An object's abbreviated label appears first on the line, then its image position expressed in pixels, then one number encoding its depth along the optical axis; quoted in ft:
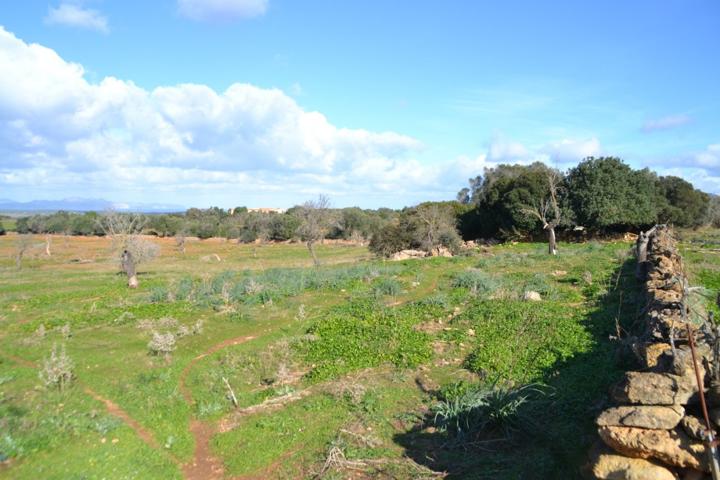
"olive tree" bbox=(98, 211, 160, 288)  96.37
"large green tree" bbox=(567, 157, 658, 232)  117.70
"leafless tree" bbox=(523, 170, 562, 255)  106.22
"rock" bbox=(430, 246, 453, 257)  116.98
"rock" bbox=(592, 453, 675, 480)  14.43
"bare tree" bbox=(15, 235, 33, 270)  124.36
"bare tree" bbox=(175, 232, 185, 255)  189.06
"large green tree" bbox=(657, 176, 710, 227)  136.67
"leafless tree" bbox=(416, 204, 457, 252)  120.13
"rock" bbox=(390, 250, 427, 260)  114.96
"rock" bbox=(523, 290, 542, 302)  50.73
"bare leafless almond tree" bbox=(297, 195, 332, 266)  113.70
